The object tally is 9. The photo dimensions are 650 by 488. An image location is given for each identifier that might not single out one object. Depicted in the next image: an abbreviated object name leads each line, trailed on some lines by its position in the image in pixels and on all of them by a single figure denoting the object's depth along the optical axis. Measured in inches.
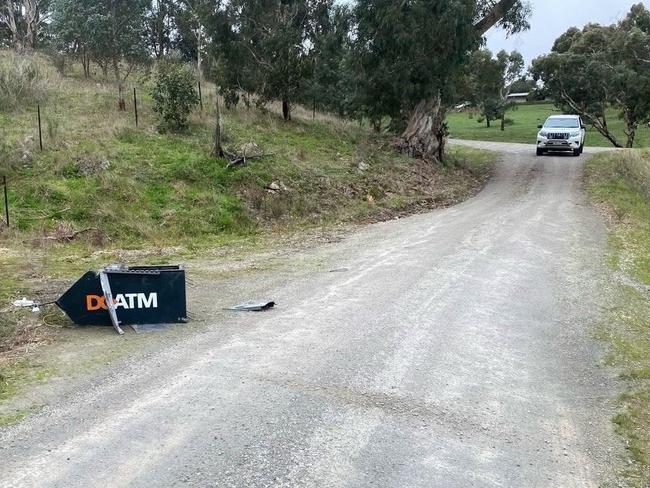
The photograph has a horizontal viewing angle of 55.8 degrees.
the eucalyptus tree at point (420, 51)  778.2
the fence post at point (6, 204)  478.5
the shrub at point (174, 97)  717.3
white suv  1050.1
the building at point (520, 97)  3412.9
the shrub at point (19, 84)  743.2
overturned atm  282.0
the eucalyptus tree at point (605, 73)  1487.5
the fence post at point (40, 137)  596.1
